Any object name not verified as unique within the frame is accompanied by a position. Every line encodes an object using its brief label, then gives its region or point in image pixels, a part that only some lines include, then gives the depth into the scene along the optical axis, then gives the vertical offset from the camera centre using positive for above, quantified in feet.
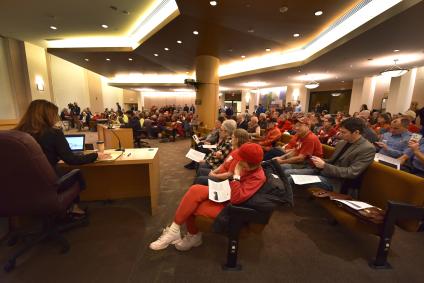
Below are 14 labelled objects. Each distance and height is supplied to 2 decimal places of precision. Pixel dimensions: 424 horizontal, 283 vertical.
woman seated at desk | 6.20 -0.82
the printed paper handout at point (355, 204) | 5.81 -2.79
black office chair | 4.77 -2.10
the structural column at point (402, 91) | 29.99 +3.26
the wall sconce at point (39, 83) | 27.97 +2.98
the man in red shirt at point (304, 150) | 9.82 -1.99
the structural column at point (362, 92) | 35.99 +3.53
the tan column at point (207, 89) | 26.43 +2.55
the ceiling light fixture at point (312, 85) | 33.02 +4.21
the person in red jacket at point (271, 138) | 15.19 -2.23
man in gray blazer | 7.00 -1.82
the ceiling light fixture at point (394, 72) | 20.61 +4.25
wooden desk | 9.02 -3.59
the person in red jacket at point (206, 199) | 5.29 -2.68
